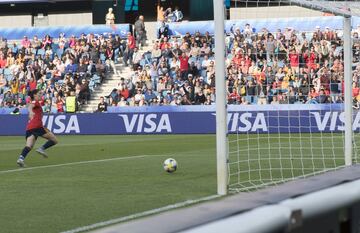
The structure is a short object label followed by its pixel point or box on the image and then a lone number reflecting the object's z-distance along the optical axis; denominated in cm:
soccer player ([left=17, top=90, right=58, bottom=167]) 1916
